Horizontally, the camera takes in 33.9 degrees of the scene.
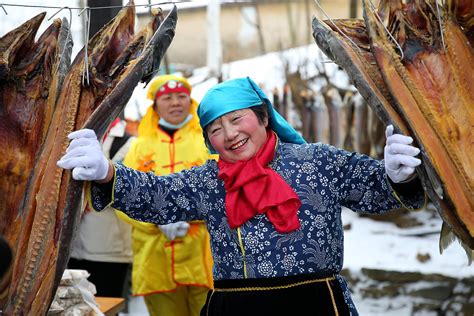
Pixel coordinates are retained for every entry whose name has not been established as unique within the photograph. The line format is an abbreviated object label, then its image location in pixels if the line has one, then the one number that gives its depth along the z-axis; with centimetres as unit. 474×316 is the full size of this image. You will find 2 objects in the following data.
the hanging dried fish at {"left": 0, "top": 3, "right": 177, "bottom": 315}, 238
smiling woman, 254
